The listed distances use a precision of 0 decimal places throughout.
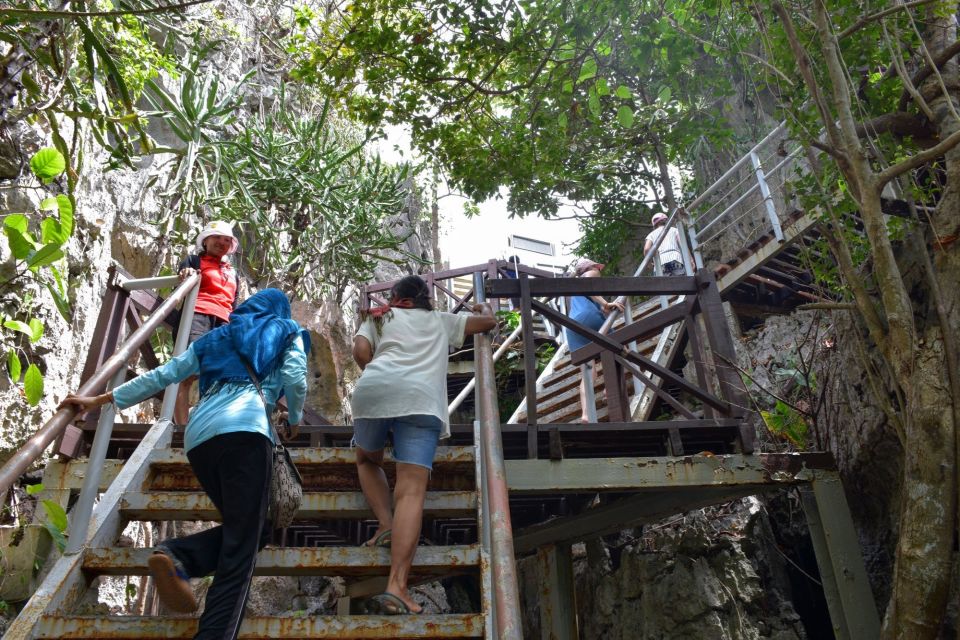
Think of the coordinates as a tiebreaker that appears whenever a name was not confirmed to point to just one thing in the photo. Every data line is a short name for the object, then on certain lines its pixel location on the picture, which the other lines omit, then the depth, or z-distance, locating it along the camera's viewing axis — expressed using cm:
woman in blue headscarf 254
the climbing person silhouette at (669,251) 871
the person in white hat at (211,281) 494
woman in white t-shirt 307
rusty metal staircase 260
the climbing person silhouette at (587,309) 627
